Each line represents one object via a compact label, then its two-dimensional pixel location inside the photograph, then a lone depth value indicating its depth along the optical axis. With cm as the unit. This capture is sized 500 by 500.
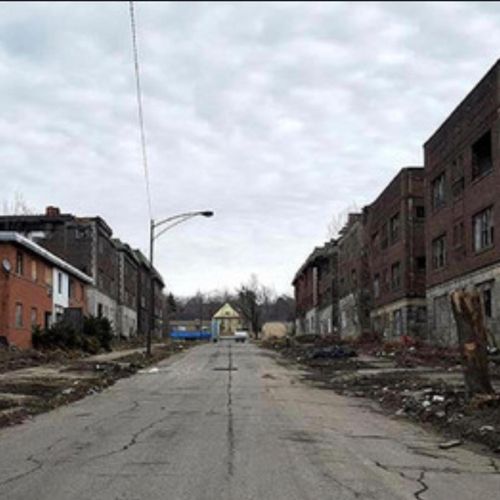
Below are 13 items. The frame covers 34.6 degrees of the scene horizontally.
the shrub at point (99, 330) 4819
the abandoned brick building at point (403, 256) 4888
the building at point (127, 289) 8388
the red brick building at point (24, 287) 3728
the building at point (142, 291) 9956
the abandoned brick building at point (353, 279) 6356
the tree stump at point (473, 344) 1580
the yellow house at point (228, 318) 16775
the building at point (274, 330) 11598
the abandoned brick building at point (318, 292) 8138
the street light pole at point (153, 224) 4031
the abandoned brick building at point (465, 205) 3197
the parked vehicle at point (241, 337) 10325
